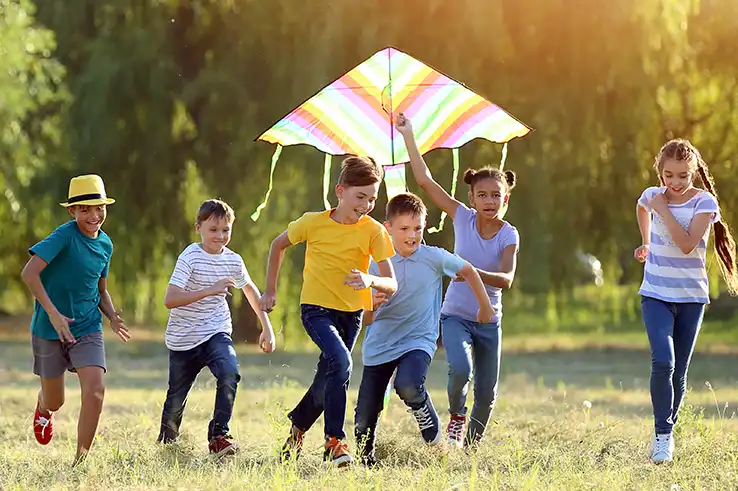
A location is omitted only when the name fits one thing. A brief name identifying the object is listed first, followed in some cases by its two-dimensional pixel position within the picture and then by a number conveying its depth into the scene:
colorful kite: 16.07
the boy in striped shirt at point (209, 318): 14.16
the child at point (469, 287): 14.28
